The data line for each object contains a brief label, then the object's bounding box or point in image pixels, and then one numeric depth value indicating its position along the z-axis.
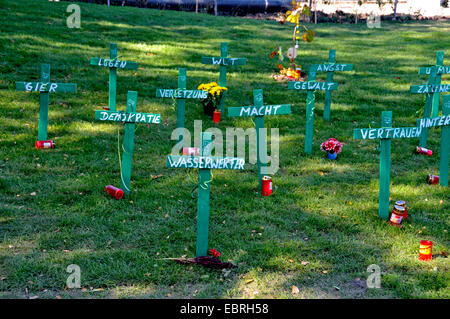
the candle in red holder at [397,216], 6.15
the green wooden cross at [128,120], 6.41
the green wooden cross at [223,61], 10.08
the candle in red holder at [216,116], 10.09
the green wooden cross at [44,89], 7.96
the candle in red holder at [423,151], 9.05
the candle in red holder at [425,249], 5.39
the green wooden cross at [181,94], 8.04
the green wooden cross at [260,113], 7.13
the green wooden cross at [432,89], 8.64
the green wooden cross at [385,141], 6.17
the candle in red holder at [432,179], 7.61
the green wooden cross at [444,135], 6.88
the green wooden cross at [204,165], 5.05
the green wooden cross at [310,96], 8.51
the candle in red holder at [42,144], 8.26
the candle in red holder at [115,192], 6.69
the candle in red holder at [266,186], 7.11
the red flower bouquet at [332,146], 8.52
